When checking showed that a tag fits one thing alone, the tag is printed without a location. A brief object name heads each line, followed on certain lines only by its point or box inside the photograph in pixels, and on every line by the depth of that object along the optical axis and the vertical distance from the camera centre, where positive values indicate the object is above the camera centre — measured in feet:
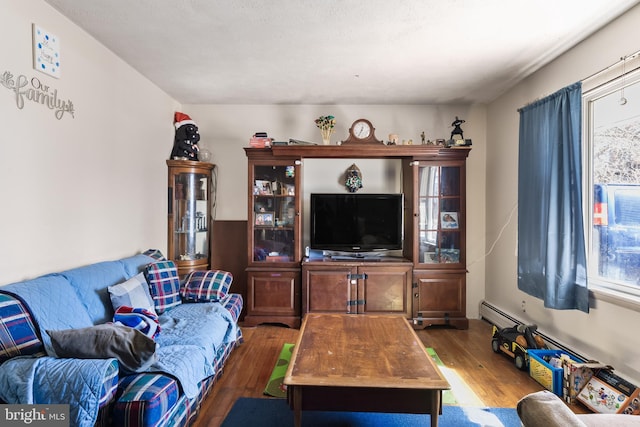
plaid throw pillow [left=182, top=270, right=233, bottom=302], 8.99 -2.00
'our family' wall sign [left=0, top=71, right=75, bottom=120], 5.84 +2.30
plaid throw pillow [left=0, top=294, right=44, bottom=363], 4.66 -1.71
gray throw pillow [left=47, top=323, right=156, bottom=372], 4.66 -1.88
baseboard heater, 8.23 -3.36
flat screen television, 11.92 -0.24
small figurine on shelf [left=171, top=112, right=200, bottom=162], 11.93 +2.67
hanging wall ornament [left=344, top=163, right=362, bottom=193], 12.33 +1.31
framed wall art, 6.28 +3.18
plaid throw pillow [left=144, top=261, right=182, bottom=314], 8.16 -1.80
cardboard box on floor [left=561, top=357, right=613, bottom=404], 6.86 -3.39
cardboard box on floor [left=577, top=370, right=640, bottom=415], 5.81 -3.37
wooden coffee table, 5.06 -2.55
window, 6.88 +0.68
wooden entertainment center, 11.22 -1.47
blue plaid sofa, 4.22 -2.10
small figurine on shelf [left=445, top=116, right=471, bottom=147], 11.48 +2.74
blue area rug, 6.22 -3.92
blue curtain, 7.52 +0.27
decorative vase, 11.64 +2.78
